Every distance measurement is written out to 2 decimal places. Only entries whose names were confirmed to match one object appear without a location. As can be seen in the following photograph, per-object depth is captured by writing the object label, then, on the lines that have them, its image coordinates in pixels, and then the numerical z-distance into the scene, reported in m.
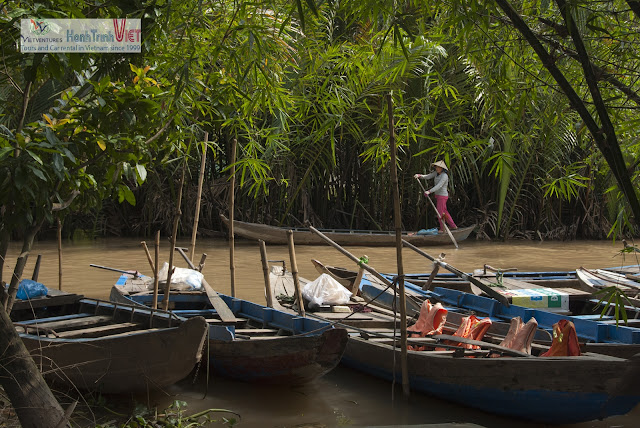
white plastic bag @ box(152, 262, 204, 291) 6.16
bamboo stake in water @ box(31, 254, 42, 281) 6.02
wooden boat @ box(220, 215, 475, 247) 12.26
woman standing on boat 11.93
